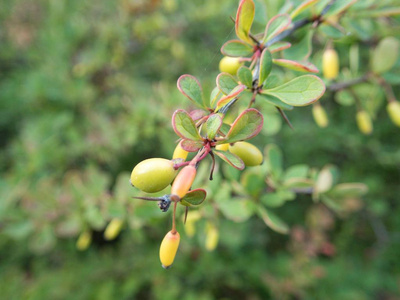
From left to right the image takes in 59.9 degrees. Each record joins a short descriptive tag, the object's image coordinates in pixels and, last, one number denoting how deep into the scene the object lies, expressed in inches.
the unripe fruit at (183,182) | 2.8
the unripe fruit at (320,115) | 6.2
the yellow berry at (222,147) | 3.6
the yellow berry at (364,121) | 6.5
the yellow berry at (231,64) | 4.1
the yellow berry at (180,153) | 3.2
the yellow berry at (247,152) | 3.6
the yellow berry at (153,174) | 3.0
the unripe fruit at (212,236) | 6.3
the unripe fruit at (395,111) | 5.8
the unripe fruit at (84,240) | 7.7
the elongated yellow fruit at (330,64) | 5.5
